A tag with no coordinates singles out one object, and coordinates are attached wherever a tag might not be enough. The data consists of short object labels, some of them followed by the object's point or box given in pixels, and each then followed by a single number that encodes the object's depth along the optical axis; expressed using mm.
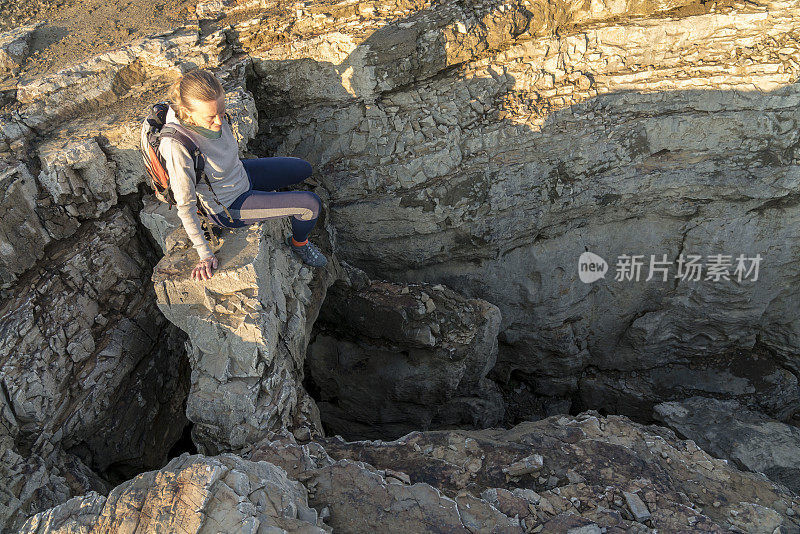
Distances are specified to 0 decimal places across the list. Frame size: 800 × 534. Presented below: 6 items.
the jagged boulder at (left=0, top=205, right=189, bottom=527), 3455
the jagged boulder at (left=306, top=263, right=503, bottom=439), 5262
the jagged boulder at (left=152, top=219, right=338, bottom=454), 3465
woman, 2834
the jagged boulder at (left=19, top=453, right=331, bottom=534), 2391
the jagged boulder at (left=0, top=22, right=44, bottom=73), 4320
